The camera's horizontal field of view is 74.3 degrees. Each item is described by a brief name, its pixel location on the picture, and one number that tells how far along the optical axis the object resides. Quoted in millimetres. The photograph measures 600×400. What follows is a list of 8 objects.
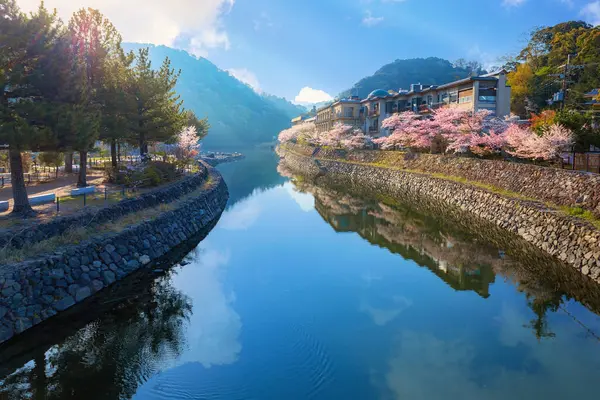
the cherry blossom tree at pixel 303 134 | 81375
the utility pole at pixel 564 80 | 31988
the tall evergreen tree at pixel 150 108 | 27906
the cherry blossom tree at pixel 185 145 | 36719
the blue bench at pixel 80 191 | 19875
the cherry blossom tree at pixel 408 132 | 40969
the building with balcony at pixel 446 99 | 41469
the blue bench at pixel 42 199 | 17469
